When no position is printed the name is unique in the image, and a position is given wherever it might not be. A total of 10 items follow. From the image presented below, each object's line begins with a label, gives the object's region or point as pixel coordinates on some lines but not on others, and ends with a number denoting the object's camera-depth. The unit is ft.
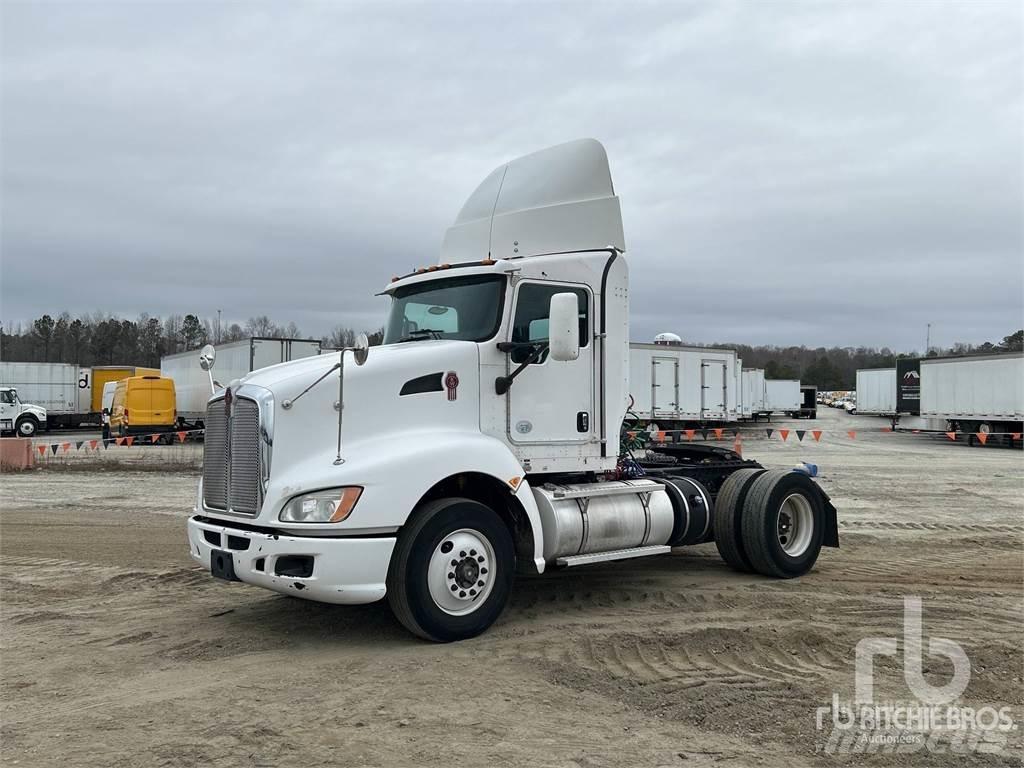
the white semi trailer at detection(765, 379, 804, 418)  214.28
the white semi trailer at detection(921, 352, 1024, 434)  108.68
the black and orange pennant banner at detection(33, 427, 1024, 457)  90.84
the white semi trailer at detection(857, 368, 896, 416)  167.01
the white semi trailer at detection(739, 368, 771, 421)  151.82
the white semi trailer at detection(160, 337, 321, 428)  91.15
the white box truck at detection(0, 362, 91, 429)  147.02
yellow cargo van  105.91
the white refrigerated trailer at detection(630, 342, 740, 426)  110.52
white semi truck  19.89
